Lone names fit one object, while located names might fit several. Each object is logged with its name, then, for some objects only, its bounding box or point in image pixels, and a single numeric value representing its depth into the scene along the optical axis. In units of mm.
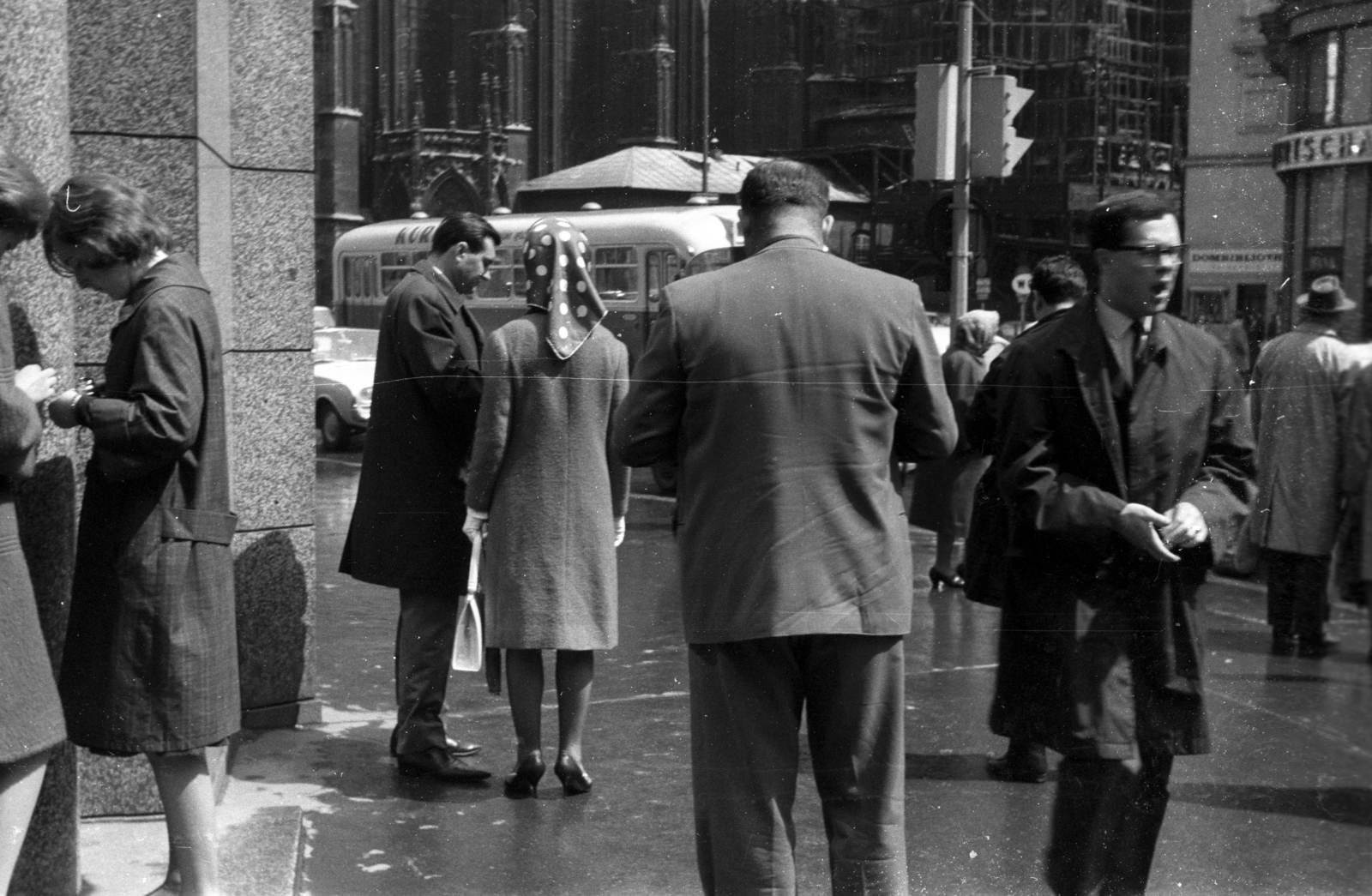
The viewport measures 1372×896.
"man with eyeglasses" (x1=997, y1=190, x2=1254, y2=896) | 3760
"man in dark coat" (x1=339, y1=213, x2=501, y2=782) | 5504
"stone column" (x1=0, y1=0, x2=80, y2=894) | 4012
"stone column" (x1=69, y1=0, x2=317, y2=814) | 5785
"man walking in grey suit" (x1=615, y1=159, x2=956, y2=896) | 3680
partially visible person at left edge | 3609
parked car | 5945
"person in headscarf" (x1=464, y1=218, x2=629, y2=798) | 5297
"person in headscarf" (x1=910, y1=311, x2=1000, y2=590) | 9016
